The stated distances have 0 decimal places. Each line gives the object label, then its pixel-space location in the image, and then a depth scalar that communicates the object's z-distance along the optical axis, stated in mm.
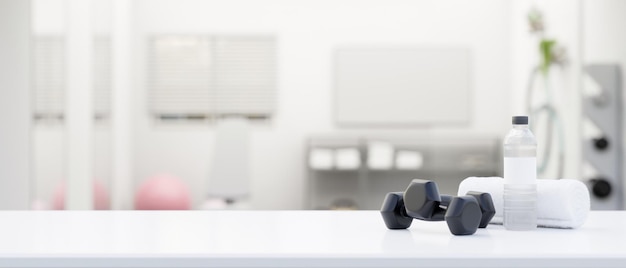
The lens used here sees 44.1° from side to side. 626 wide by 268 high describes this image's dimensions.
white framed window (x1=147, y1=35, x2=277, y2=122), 7207
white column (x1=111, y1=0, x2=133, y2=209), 6367
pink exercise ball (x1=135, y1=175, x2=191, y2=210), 6488
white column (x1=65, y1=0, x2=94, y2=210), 4508
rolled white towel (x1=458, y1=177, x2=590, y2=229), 1297
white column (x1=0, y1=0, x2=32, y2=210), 3086
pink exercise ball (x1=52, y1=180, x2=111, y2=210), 4215
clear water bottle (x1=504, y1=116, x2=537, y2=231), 1298
